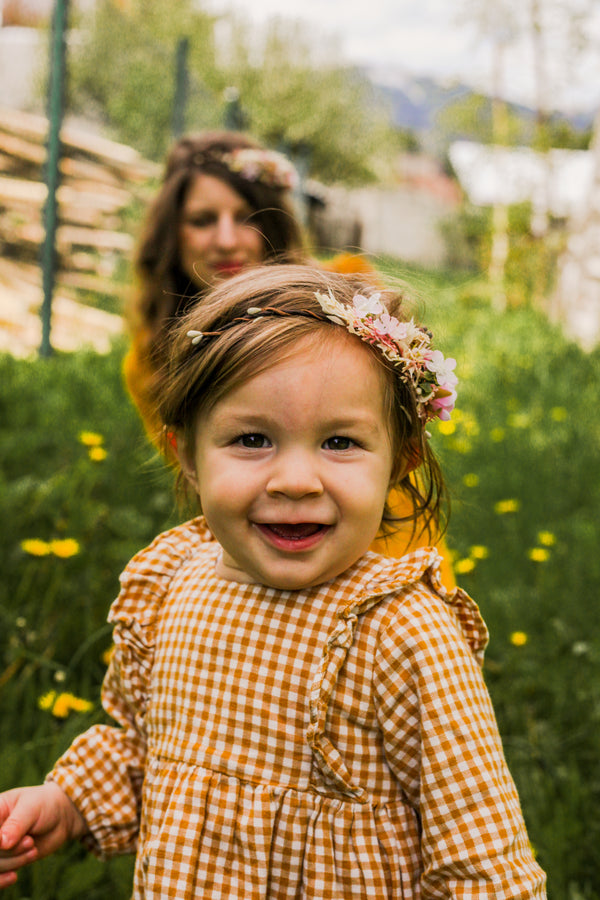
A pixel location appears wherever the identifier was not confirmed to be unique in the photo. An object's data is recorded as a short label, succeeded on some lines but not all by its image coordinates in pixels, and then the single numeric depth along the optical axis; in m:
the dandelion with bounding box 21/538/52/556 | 2.12
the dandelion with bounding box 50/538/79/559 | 2.10
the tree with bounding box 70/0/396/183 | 23.34
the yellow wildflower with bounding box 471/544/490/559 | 2.40
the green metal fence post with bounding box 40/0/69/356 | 5.32
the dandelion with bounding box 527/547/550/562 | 2.41
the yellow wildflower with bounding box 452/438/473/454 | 3.92
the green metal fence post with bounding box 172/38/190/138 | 7.23
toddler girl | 1.06
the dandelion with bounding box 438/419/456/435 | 4.12
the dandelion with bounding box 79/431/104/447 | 2.63
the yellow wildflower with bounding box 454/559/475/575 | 2.27
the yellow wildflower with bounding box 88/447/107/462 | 2.45
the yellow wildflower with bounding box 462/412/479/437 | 4.21
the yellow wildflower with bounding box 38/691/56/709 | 1.79
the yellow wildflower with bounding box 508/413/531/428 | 4.48
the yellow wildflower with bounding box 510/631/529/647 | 2.15
